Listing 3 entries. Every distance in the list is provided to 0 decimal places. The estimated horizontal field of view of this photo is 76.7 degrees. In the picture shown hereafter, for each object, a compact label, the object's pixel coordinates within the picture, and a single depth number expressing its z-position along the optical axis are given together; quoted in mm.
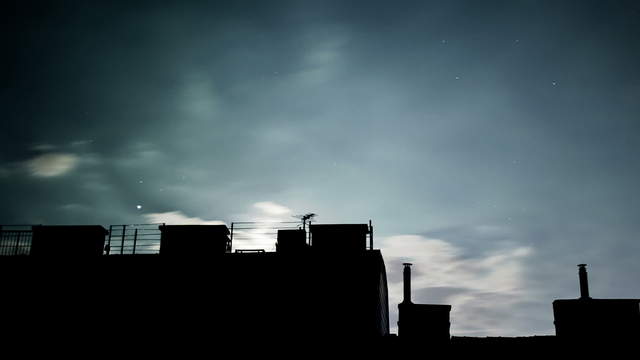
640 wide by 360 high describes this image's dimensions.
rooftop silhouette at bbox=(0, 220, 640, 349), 18906
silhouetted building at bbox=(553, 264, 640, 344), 20422
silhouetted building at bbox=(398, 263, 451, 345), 20641
